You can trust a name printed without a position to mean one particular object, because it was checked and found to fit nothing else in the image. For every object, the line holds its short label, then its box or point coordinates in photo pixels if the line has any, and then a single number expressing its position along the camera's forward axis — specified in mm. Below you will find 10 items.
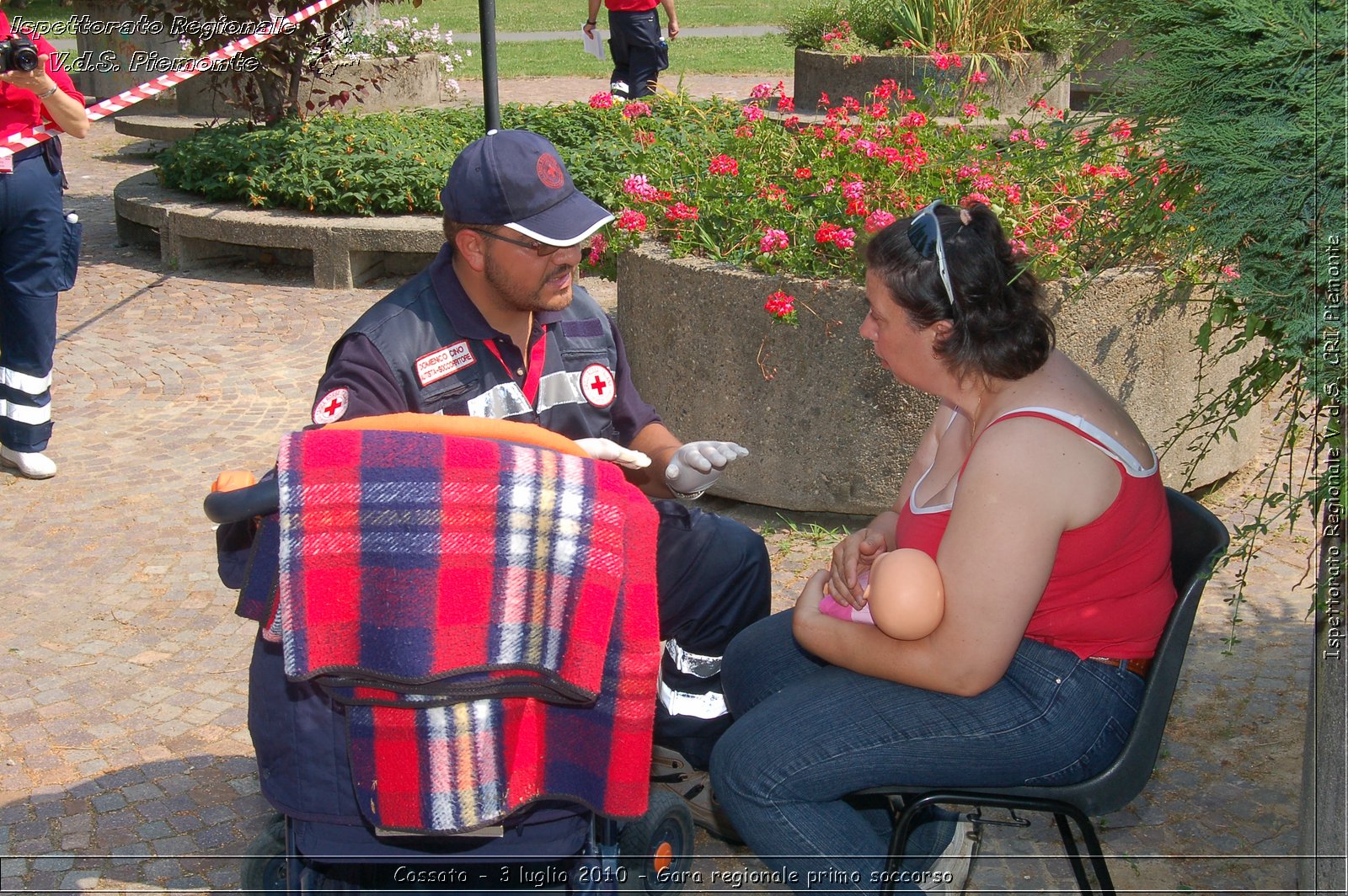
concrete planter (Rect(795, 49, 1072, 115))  7758
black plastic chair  2168
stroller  1887
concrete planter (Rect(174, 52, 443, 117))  11477
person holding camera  4828
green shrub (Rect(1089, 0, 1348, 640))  1921
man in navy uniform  2680
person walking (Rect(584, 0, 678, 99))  10383
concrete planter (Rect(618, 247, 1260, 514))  4289
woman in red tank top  2158
